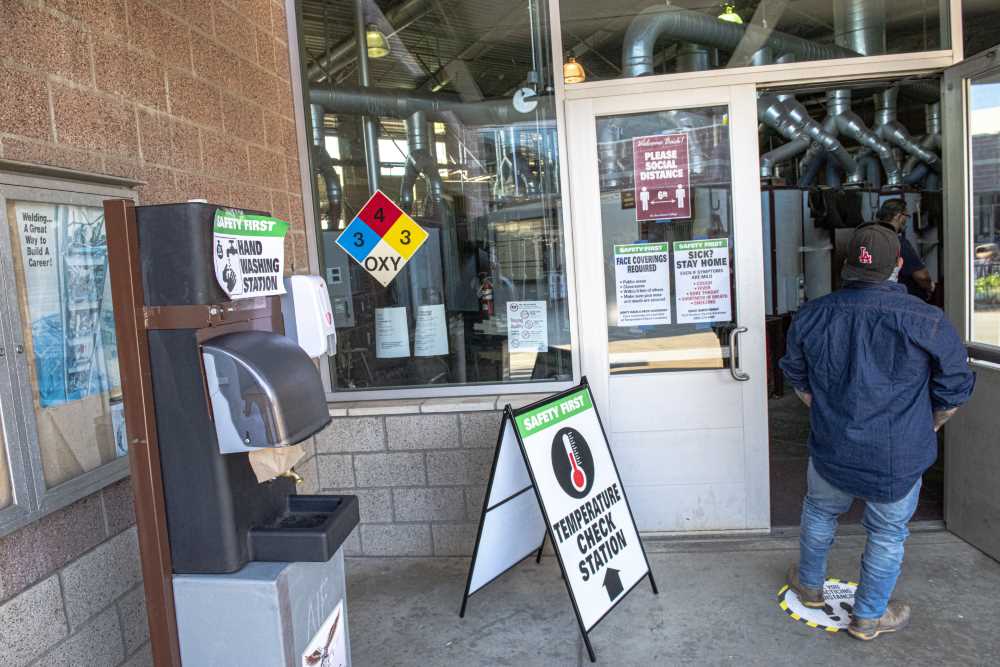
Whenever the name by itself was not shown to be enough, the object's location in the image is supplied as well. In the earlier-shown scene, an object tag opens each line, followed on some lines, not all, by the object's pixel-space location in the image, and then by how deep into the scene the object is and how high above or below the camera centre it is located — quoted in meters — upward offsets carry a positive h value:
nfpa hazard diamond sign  3.64 +0.27
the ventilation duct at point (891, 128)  8.22 +1.48
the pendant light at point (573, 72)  3.46 +0.99
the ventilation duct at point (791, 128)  7.41 +1.43
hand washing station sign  1.60 +0.11
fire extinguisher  3.66 -0.06
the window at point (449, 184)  3.58 +0.51
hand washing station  1.55 -0.32
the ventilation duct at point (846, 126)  7.57 +1.44
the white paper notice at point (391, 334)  3.73 -0.23
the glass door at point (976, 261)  3.13 -0.05
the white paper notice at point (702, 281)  3.49 -0.06
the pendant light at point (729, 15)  3.50 +1.23
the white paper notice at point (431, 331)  3.71 -0.23
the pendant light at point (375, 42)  3.77 +1.31
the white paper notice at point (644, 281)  3.53 -0.04
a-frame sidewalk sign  2.66 -0.91
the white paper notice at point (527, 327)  3.64 -0.23
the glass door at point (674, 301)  3.46 -0.15
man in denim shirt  2.43 -0.46
